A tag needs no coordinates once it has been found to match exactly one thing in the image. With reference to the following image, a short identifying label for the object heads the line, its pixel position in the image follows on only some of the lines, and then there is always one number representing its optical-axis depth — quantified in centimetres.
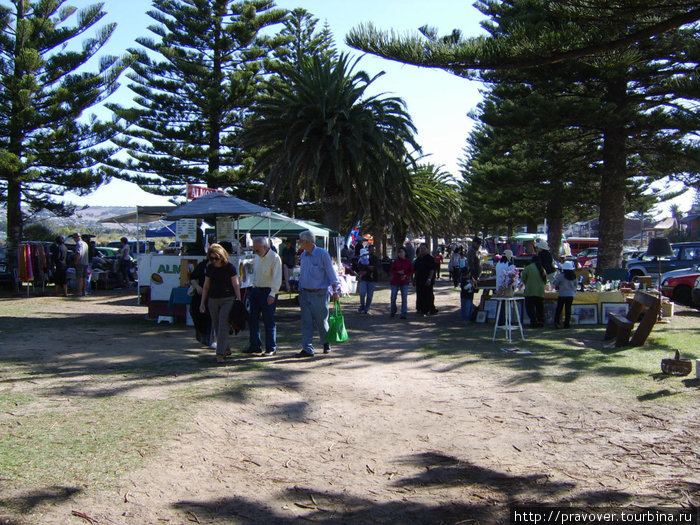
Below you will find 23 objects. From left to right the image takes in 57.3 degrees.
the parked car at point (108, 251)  2601
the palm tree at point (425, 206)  2745
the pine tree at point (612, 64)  583
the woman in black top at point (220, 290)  766
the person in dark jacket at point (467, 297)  1290
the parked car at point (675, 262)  2101
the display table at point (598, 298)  1244
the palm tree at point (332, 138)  1881
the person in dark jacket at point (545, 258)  1167
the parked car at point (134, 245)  2492
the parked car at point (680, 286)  1764
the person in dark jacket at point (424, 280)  1378
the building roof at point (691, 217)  6042
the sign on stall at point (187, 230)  1209
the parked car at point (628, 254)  3170
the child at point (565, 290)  1158
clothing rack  1708
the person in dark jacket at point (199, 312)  827
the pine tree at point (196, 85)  2608
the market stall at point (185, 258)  1147
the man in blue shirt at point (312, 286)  821
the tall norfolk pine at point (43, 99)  1981
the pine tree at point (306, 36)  3100
